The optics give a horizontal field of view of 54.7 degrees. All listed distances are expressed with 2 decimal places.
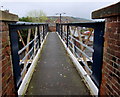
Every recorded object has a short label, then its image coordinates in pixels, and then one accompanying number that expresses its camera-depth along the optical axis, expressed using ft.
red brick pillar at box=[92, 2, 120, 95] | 4.51
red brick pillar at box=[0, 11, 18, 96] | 4.67
